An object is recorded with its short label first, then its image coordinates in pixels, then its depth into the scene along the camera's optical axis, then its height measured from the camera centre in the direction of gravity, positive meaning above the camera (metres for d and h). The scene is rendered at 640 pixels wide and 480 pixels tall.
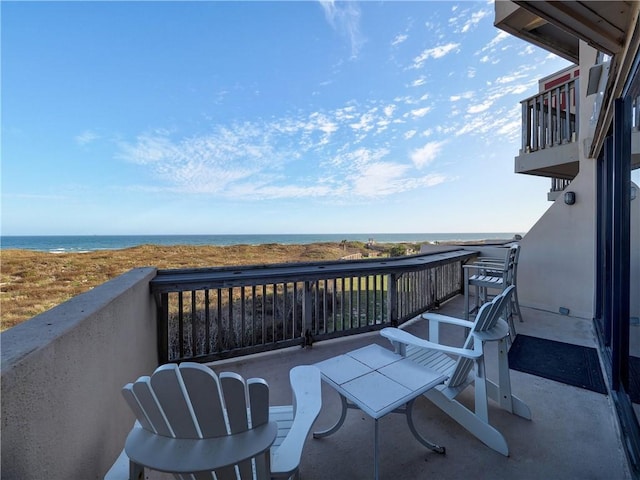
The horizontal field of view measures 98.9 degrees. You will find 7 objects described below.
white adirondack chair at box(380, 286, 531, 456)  1.75 -0.98
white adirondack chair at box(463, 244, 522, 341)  3.58 -0.65
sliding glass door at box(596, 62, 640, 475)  1.87 -0.23
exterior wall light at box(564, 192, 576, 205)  4.06 +0.50
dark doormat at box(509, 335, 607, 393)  2.49 -1.35
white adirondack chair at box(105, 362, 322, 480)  0.87 -0.65
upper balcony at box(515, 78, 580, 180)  4.38 +1.64
